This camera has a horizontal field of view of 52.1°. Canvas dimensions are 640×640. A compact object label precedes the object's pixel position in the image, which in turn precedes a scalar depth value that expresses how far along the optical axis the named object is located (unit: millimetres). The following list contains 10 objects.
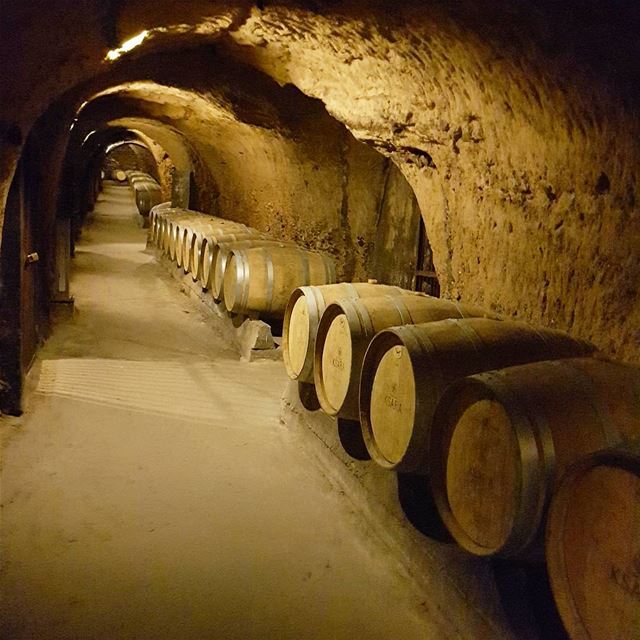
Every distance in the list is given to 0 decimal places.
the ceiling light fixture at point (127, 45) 4293
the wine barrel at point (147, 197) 18797
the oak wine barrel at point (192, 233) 8219
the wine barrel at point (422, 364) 2732
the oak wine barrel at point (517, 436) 2047
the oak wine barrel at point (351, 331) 3408
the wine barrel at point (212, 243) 7251
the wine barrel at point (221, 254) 6774
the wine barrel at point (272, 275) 6168
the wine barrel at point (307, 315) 4020
